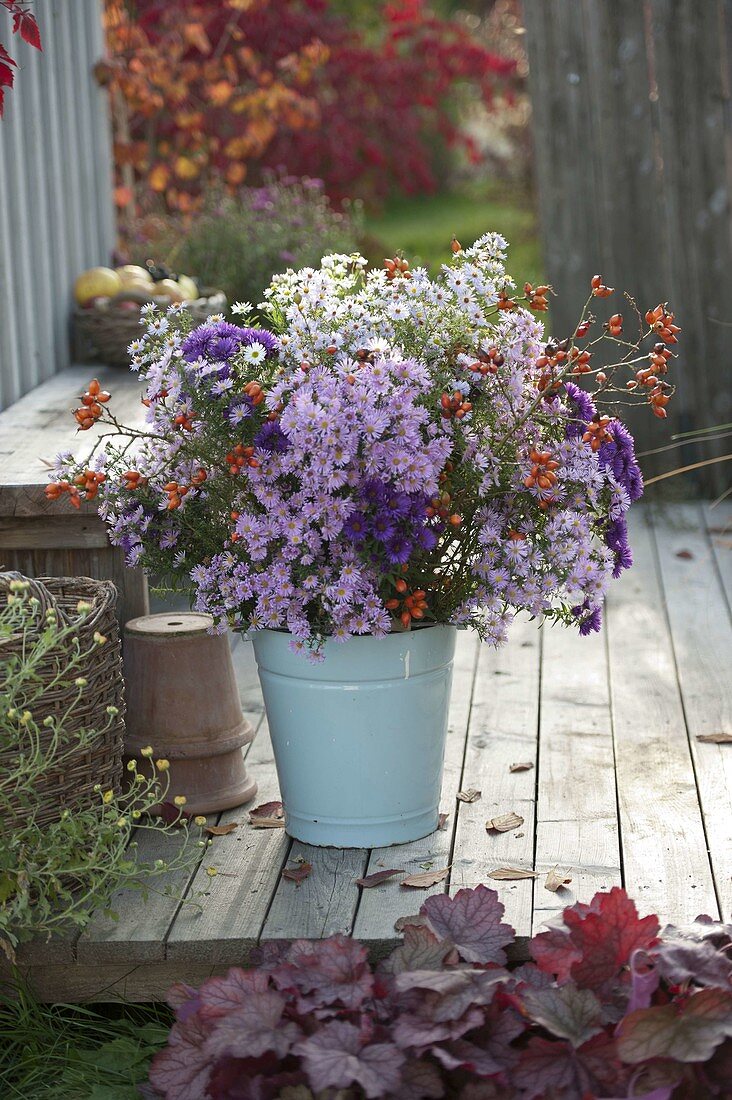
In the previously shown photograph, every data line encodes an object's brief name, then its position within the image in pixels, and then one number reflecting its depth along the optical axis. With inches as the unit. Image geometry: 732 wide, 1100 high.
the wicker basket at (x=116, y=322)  298.3
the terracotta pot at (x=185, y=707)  191.5
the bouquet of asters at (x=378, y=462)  156.9
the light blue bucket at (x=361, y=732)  172.0
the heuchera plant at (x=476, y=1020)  128.7
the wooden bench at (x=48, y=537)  190.8
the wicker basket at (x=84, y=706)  159.8
